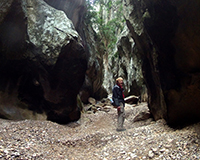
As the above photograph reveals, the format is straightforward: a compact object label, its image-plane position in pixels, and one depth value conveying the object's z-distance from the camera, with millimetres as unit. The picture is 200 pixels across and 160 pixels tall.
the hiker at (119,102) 8109
